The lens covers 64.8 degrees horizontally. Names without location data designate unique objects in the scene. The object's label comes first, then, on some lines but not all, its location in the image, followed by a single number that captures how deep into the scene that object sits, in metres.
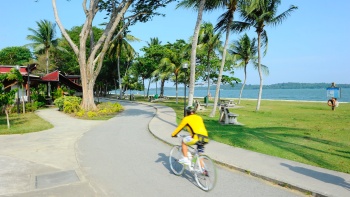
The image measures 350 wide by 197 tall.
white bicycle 6.03
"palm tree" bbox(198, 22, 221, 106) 34.97
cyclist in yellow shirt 6.34
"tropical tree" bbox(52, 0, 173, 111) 22.89
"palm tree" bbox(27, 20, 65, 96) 46.12
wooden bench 15.85
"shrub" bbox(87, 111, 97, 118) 20.41
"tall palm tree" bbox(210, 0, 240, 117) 18.88
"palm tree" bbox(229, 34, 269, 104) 36.12
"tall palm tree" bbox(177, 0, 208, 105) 16.33
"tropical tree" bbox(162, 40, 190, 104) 37.47
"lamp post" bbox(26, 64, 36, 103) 27.47
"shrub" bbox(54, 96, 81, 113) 22.84
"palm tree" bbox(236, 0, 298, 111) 23.50
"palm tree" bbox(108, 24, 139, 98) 45.50
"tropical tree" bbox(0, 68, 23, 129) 14.85
